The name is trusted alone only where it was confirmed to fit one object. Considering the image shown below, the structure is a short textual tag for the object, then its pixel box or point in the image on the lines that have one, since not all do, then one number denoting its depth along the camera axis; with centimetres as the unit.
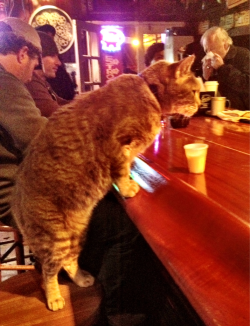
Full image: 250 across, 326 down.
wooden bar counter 60
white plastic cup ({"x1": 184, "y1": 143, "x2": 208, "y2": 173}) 112
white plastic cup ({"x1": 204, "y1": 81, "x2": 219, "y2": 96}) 240
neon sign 605
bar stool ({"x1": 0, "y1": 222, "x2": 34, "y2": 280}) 154
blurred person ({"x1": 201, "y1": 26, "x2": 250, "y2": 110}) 267
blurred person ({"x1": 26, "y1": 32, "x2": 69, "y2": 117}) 206
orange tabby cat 130
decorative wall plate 482
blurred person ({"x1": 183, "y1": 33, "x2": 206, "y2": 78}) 301
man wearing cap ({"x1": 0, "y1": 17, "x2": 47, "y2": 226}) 142
